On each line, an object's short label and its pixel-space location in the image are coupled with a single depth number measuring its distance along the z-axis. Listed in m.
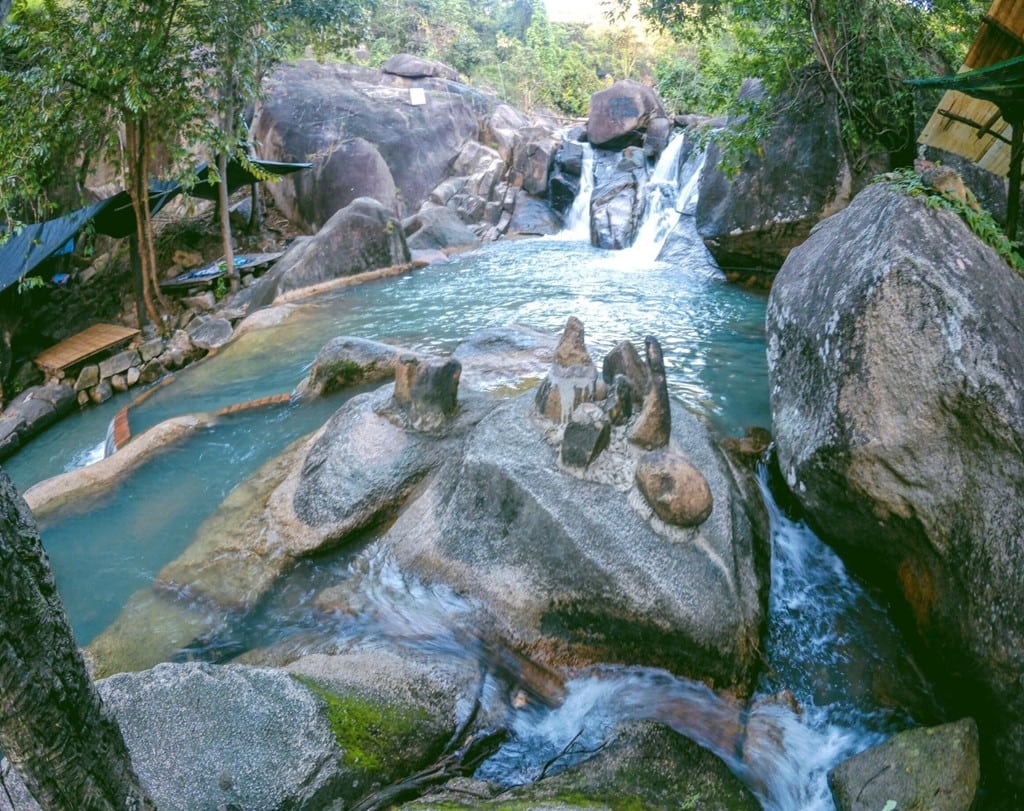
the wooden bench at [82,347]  8.99
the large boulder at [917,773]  2.51
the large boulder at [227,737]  2.37
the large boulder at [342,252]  11.14
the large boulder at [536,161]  17.59
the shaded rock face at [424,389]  4.68
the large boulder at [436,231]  14.73
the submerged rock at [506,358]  6.07
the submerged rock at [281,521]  3.77
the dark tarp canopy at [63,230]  8.72
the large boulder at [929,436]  2.68
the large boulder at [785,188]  8.90
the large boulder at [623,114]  17.84
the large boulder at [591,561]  3.27
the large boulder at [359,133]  15.85
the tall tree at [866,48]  8.19
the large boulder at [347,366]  6.57
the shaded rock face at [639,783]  2.48
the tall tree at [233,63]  9.12
